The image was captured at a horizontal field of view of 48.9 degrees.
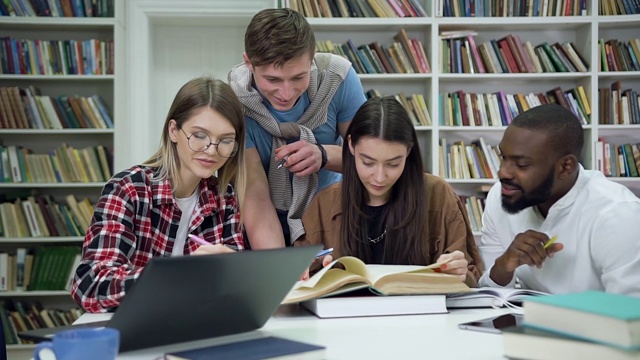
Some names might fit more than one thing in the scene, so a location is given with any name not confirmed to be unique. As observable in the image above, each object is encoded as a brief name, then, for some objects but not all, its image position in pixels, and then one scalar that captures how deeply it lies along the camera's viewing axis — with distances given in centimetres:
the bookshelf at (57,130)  443
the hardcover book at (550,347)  90
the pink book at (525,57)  455
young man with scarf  195
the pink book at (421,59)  451
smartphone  124
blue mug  85
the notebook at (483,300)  154
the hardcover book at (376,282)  144
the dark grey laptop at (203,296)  101
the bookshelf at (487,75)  448
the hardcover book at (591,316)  89
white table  109
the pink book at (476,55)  453
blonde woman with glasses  167
